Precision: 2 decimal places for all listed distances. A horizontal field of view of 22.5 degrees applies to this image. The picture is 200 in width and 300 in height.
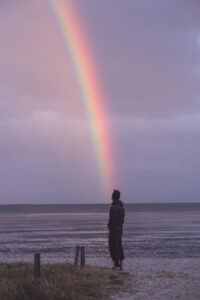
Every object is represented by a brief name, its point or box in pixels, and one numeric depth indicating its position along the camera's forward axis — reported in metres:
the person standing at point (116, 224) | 16.38
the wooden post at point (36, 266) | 14.04
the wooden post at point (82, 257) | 17.01
